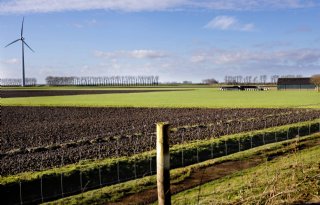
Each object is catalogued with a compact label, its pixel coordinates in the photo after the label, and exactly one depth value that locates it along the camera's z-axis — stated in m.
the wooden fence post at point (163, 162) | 8.03
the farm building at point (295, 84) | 169.27
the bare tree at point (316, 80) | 161.50
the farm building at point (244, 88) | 165.88
